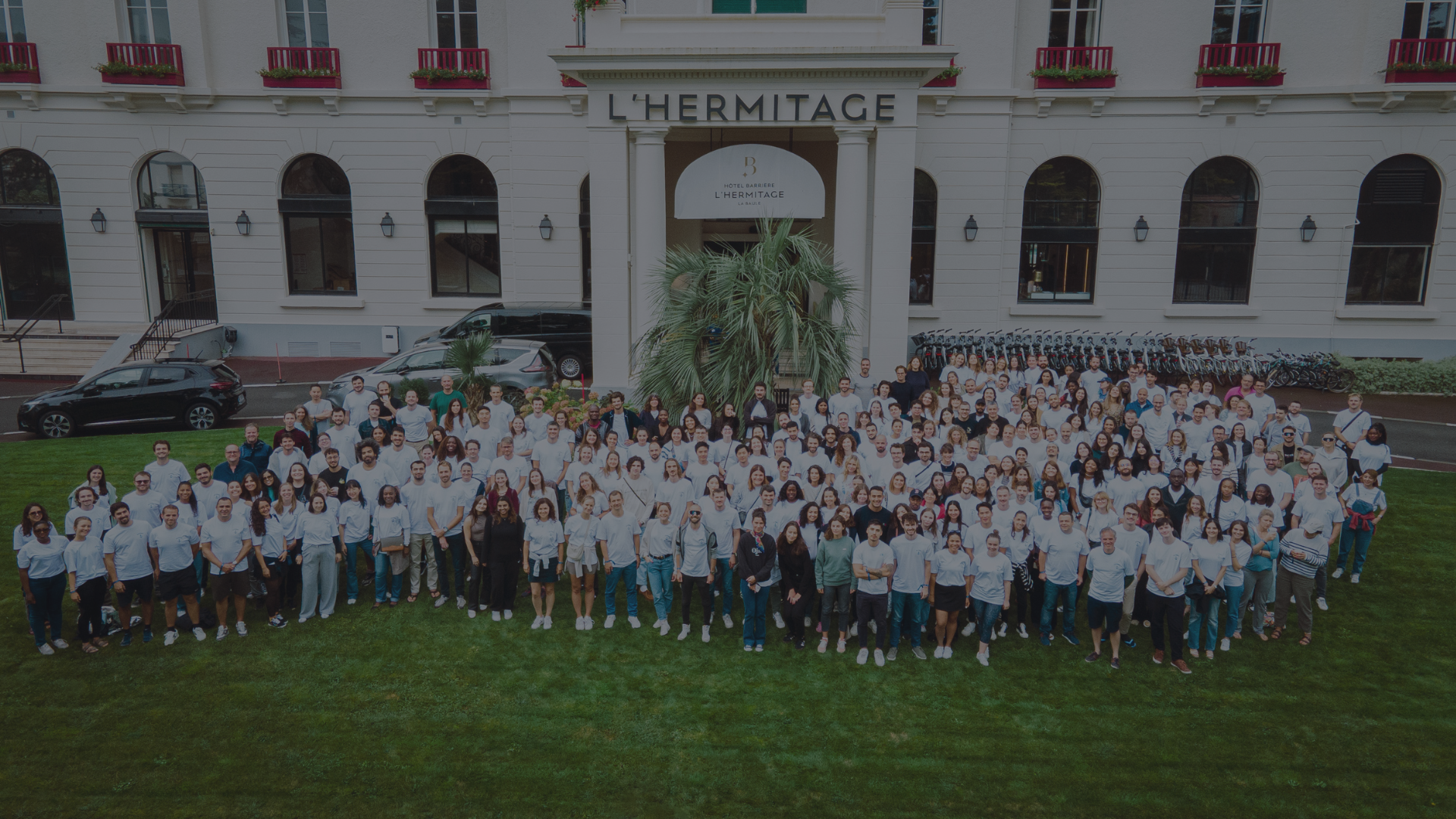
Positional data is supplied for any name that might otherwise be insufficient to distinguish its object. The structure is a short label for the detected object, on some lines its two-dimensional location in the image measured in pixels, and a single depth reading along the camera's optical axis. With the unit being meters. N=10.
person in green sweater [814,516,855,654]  9.38
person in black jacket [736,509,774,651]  9.48
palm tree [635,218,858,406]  13.73
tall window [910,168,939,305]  23.75
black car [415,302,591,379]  21.89
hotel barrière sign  16.34
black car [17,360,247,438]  17.22
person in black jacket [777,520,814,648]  9.52
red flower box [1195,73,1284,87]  22.14
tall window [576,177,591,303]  24.50
